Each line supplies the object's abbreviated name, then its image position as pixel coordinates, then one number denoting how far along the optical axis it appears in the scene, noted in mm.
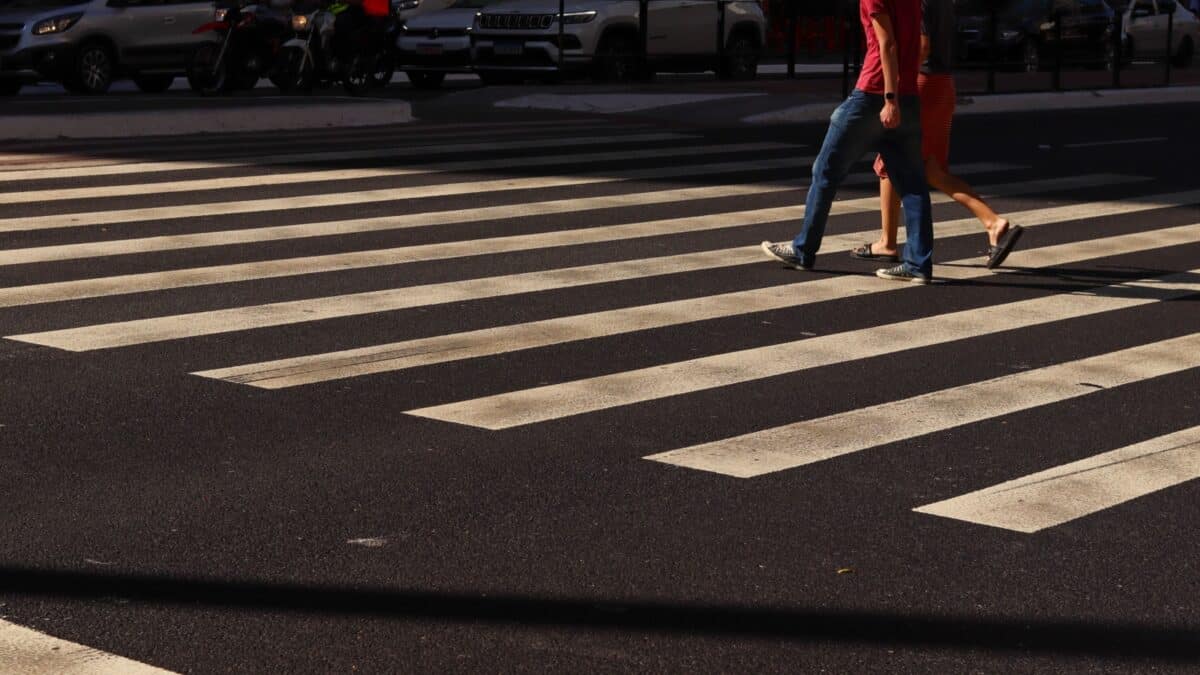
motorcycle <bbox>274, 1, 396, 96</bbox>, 23469
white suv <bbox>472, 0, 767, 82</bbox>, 25484
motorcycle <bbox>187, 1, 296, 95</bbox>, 22891
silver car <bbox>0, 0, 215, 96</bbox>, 23781
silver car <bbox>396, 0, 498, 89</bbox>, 26281
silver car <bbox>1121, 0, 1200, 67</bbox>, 37594
